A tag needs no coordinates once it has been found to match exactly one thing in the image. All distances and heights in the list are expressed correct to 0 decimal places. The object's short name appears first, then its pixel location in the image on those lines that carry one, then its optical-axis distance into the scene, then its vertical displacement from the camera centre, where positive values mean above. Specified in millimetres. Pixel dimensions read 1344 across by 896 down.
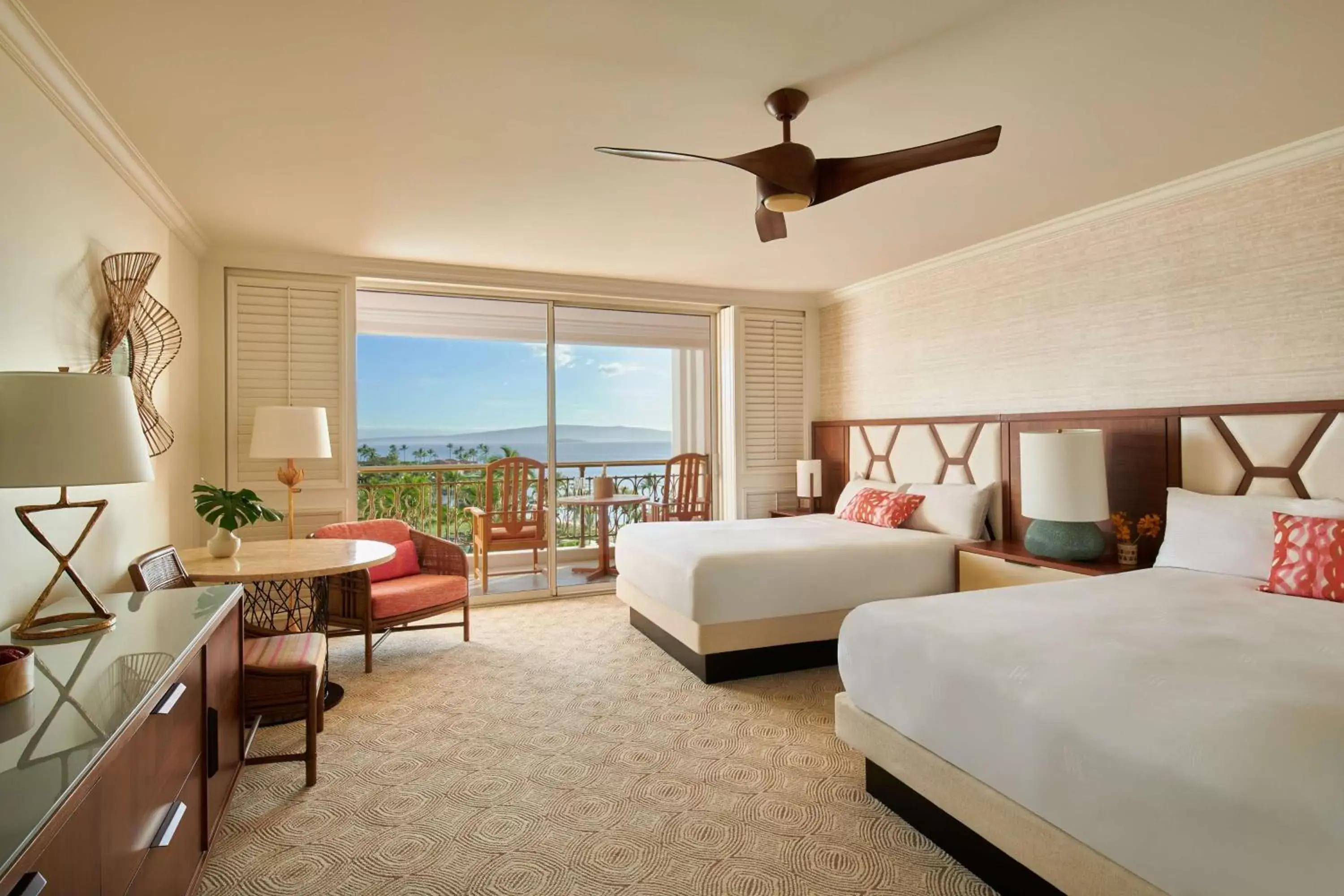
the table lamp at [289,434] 3705 +130
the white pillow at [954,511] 4125 -368
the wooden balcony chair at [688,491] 6367 -347
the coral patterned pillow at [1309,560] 2391 -399
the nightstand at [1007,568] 3326 -598
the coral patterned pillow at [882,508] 4395 -367
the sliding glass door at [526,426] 5992 +373
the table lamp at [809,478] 5543 -207
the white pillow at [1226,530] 2693 -338
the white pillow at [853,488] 4867 -261
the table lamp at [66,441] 1528 +42
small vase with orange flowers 3324 -409
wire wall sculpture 2773 +560
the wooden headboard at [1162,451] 2828 +3
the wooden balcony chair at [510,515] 5641 -507
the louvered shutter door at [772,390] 5812 +558
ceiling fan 2209 +1002
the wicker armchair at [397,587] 3639 -744
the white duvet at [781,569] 3326 -606
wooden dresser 939 -508
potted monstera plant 3127 -259
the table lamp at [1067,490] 3309 -189
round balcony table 6109 -595
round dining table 2861 -487
